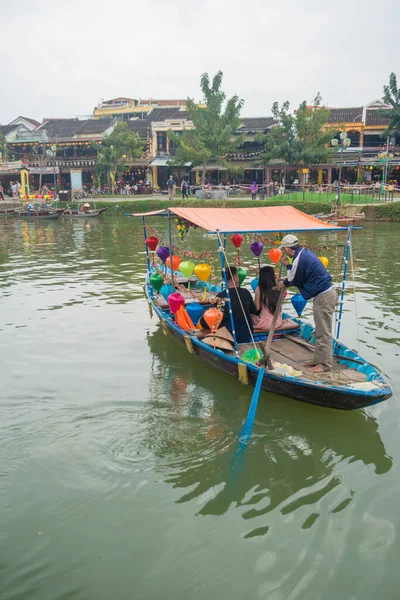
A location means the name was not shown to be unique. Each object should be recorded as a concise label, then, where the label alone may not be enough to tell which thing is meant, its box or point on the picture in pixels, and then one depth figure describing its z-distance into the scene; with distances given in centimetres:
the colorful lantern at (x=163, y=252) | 980
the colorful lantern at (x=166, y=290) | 902
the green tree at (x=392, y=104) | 3269
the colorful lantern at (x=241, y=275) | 935
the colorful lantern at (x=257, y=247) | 908
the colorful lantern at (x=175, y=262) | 911
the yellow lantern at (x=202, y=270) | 764
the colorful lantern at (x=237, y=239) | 923
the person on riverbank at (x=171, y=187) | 3488
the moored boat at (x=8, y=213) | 3419
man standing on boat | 611
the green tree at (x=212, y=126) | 3528
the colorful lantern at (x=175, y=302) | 751
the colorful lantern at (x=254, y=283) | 938
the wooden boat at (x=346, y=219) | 2322
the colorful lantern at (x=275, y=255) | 833
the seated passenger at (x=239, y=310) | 690
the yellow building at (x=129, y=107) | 5081
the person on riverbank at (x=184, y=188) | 3287
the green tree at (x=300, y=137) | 3297
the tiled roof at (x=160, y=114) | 4406
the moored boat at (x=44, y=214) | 3180
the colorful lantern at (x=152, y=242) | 997
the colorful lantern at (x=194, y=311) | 775
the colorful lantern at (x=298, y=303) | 838
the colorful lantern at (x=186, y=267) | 799
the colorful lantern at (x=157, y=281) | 919
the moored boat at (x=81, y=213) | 3203
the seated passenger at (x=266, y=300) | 727
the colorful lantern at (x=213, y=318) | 708
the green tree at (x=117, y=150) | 3947
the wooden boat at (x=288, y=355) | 545
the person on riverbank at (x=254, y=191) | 3267
